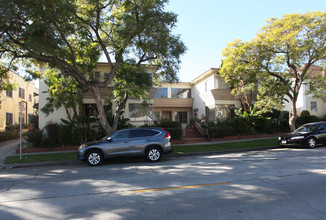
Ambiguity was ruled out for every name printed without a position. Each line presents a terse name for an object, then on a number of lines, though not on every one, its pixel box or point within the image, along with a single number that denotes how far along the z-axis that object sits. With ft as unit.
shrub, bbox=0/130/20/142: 68.83
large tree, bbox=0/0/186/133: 33.19
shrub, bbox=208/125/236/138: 59.98
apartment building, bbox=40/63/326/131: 63.09
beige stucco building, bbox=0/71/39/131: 78.74
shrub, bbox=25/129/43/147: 51.47
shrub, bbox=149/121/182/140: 56.95
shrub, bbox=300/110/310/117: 81.04
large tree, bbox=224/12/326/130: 48.57
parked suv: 32.60
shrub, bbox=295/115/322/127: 74.49
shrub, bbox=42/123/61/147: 51.98
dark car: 42.73
